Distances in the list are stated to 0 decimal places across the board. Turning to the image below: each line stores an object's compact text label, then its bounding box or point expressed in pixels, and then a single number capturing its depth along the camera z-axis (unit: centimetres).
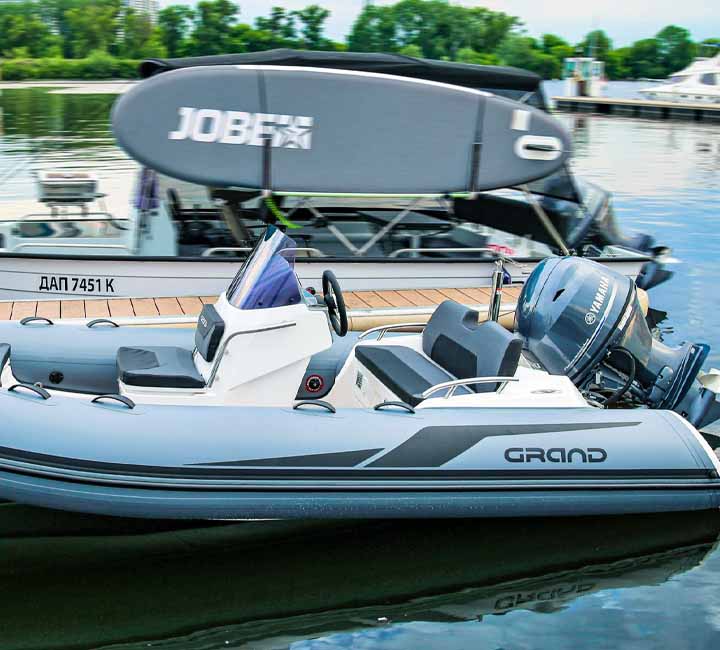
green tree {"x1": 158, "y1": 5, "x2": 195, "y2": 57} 8338
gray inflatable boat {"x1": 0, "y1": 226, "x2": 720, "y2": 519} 464
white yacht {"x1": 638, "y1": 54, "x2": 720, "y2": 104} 4272
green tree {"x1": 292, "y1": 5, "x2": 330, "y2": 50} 8088
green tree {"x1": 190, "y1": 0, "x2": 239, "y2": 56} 7994
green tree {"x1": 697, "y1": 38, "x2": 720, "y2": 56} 6393
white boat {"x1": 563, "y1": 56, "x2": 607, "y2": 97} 4872
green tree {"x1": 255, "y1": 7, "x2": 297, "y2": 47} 8119
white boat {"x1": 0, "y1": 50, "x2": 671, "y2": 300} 799
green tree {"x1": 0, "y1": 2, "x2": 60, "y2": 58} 8769
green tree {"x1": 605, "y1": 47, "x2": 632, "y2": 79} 8938
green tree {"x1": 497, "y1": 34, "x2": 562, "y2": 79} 8375
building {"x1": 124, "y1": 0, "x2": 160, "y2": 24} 9000
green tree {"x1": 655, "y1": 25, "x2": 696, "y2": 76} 9044
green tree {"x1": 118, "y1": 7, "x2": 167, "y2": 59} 8119
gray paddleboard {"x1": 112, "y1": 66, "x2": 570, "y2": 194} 762
